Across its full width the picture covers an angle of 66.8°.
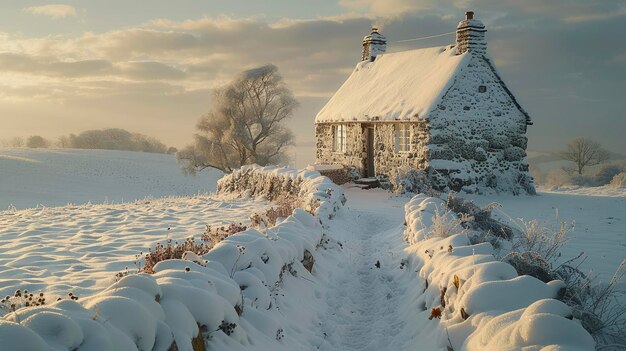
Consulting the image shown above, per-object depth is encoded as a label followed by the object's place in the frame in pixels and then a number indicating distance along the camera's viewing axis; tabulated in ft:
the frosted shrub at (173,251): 21.16
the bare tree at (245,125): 110.42
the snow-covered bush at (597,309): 16.99
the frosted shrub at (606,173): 112.00
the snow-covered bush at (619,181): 87.32
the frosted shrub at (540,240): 23.66
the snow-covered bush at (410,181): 62.18
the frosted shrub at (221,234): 26.61
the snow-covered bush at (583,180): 111.88
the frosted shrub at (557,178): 118.42
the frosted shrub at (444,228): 26.50
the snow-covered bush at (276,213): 32.53
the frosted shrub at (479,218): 32.48
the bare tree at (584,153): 128.47
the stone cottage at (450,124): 64.23
